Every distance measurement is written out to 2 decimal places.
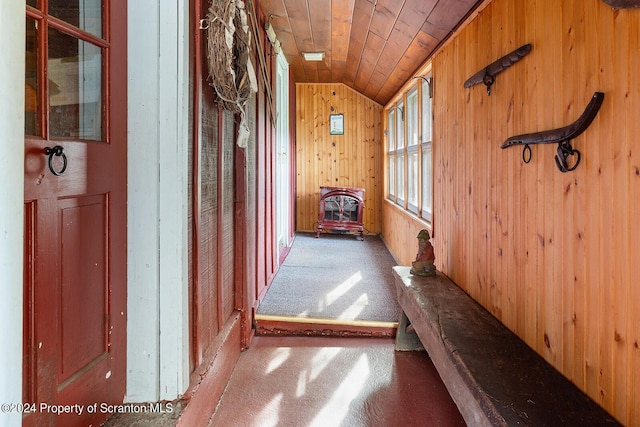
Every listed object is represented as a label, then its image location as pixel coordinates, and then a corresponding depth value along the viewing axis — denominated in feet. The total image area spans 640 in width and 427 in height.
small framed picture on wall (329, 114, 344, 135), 20.36
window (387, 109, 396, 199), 17.57
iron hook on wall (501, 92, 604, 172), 3.67
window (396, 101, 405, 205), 15.70
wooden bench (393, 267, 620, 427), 3.62
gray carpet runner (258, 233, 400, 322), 9.26
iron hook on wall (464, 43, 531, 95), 5.13
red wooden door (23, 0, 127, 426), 3.18
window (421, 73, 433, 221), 11.72
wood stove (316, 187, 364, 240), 18.58
